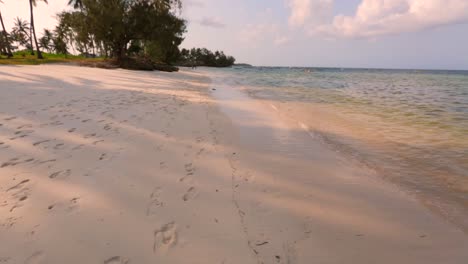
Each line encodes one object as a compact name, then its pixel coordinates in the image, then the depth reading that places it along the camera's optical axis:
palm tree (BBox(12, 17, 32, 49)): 60.18
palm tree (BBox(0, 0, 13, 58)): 36.96
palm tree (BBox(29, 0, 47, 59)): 37.89
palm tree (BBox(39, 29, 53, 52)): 72.44
